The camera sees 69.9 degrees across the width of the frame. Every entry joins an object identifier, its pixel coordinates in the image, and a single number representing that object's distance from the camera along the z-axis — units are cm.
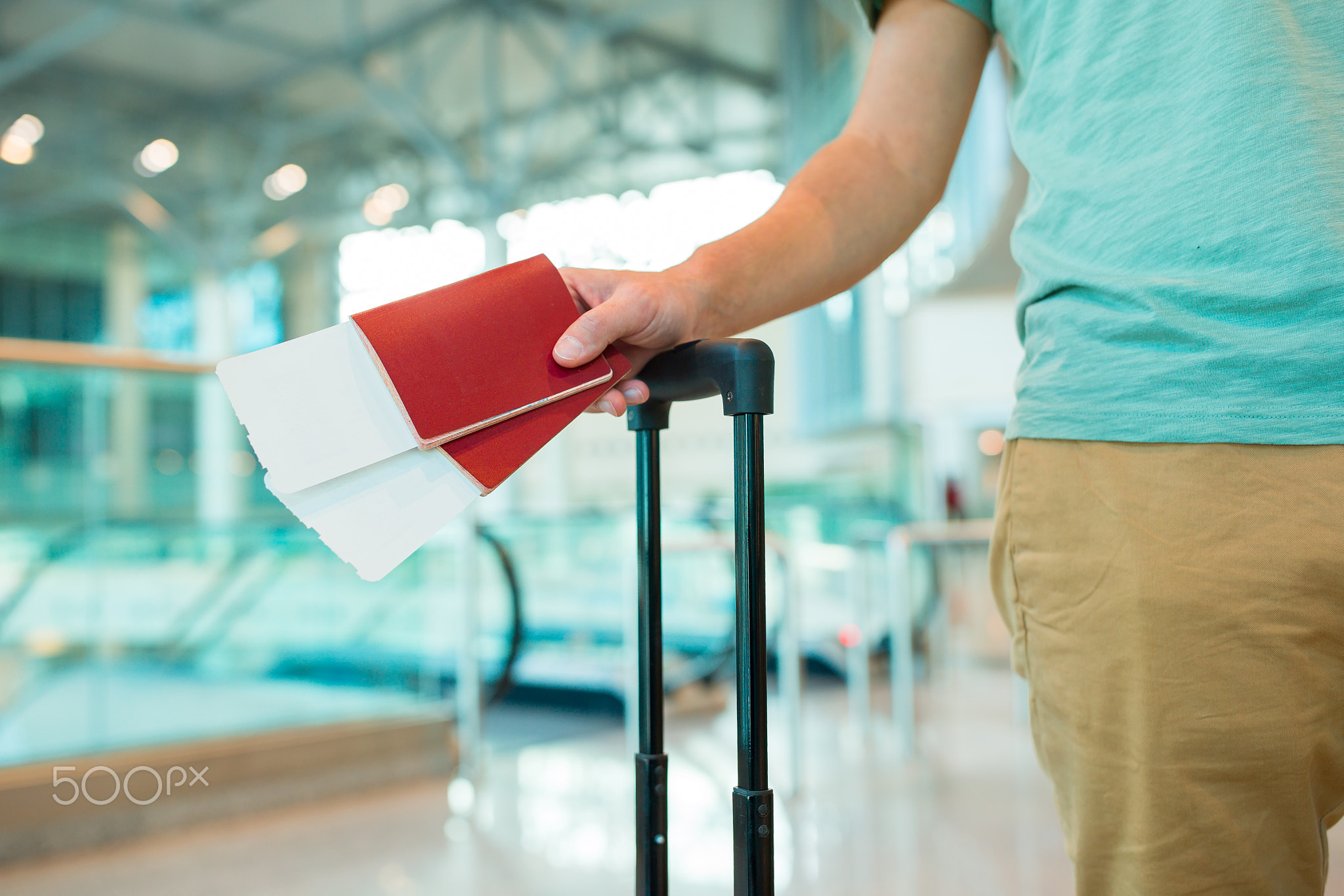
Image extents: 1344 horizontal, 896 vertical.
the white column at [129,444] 305
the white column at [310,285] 1498
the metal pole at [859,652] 384
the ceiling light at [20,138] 1198
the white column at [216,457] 354
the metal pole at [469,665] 321
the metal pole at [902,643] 352
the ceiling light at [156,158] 1277
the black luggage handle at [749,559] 71
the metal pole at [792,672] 300
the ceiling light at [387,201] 1391
